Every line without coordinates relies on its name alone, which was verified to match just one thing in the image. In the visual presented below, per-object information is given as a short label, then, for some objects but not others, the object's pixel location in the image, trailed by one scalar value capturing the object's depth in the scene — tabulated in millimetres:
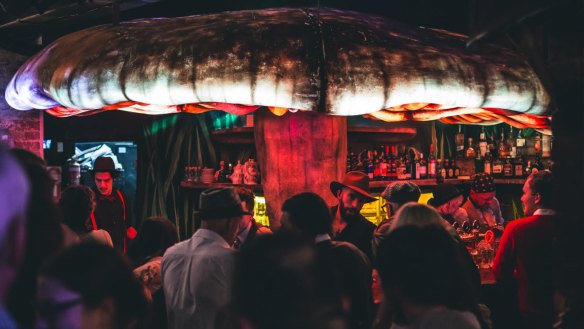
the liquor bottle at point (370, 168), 8492
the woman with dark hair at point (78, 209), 4238
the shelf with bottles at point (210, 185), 7796
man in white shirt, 3342
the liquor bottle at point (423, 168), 8930
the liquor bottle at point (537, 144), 9914
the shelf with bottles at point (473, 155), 9031
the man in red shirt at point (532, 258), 4402
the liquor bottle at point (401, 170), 8586
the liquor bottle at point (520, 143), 10094
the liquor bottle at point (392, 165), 8617
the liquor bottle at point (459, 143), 10672
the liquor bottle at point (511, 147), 10109
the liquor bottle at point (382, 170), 8477
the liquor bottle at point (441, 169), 9311
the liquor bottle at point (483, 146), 10250
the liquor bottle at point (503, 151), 10086
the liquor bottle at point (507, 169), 10031
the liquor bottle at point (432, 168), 9102
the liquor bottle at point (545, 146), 9854
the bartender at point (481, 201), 7449
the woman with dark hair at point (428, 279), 2264
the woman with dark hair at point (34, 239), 2326
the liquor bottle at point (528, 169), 9945
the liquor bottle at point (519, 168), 9953
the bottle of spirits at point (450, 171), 9883
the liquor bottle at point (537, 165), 9859
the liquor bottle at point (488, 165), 10109
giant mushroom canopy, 4129
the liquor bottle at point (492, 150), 10250
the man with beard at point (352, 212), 5043
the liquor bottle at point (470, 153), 10195
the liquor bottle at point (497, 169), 10086
